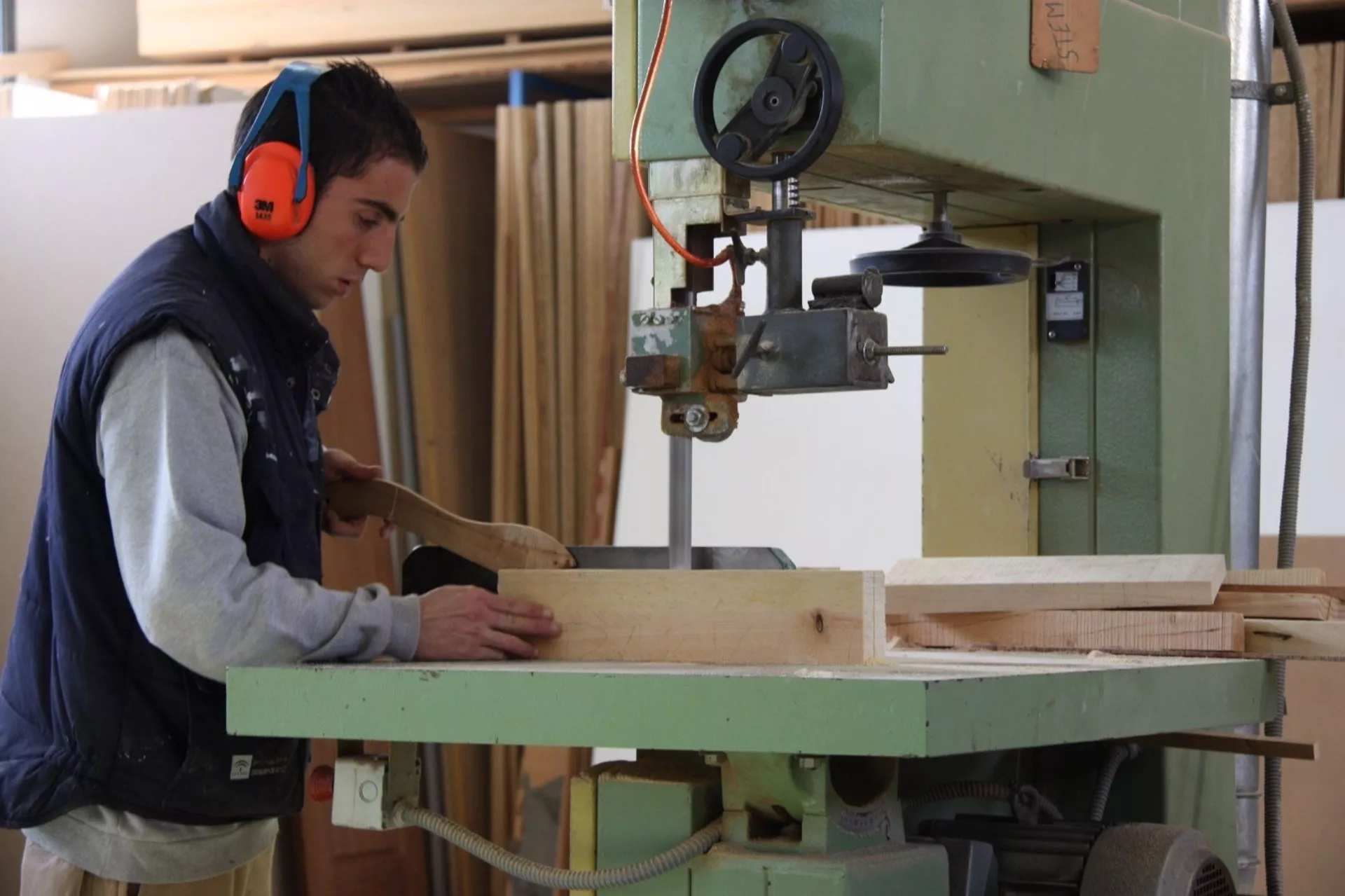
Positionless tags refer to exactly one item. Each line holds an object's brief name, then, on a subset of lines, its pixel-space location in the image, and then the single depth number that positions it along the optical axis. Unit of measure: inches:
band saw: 155.6
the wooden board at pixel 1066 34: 176.1
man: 166.4
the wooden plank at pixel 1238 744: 175.3
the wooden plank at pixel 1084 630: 174.4
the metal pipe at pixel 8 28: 328.1
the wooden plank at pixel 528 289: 286.0
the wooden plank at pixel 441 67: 286.8
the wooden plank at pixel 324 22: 288.4
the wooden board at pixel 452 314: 290.7
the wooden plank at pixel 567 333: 283.1
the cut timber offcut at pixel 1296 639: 171.0
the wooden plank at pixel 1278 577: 179.8
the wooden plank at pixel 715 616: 167.1
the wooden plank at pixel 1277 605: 174.6
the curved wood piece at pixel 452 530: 176.0
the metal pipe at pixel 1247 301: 193.6
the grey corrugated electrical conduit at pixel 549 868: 157.2
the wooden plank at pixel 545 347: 284.7
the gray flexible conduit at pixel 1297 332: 190.0
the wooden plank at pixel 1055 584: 176.2
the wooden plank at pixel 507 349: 288.6
